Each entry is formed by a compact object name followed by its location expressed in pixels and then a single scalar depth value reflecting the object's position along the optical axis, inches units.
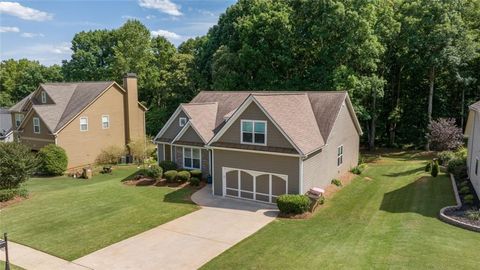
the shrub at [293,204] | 706.2
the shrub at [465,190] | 765.3
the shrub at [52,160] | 1167.6
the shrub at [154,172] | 1005.8
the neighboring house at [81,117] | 1296.8
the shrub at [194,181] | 955.3
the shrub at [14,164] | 841.5
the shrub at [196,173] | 980.6
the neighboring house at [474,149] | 763.7
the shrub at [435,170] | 951.2
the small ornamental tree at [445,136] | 1161.4
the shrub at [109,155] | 1386.6
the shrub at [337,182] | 928.3
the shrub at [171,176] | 978.1
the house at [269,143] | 775.1
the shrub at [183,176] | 974.4
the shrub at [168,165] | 1048.6
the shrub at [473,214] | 613.9
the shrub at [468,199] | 700.4
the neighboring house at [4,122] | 1804.5
